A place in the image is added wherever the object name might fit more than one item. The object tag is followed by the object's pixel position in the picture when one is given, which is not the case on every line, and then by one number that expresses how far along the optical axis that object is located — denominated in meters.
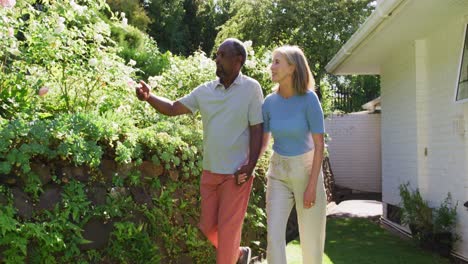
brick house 6.45
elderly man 3.96
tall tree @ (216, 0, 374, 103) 17.47
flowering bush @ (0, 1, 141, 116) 4.58
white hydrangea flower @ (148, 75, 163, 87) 6.31
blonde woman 4.02
